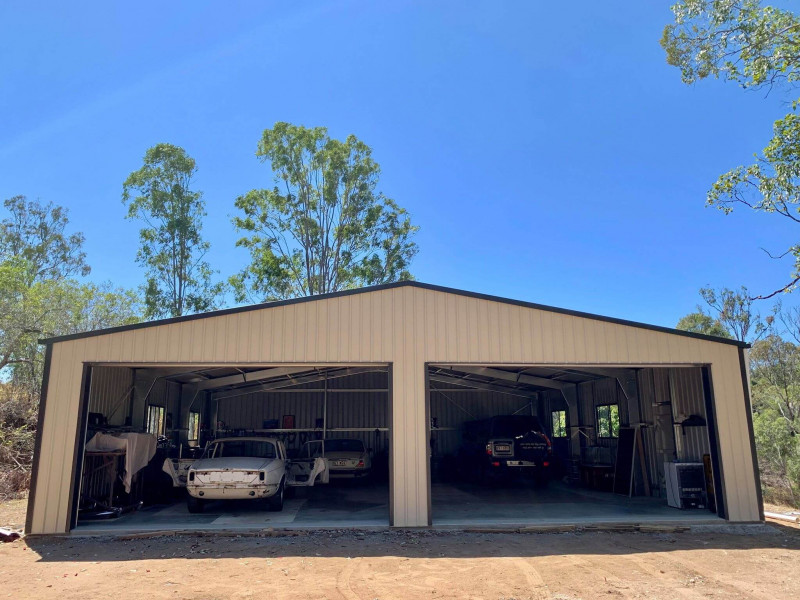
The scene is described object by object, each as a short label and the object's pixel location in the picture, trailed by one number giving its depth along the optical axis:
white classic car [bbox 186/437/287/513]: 10.25
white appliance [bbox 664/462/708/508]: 10.95
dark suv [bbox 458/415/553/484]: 14.38
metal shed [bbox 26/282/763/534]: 9.19
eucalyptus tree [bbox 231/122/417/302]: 26.81
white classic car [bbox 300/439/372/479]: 15.28
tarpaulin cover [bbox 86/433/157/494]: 10.52
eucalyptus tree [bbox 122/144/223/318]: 25.69
